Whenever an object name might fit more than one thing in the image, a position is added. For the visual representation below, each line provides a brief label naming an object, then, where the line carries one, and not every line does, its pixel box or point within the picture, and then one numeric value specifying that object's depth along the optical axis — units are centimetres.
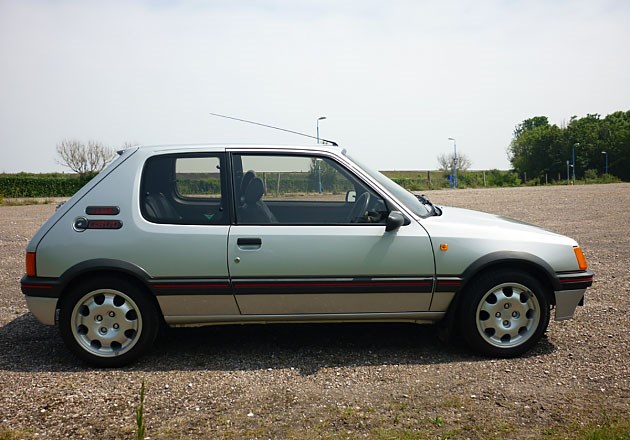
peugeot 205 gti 426
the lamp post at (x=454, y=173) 5627
